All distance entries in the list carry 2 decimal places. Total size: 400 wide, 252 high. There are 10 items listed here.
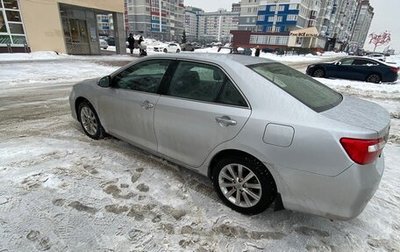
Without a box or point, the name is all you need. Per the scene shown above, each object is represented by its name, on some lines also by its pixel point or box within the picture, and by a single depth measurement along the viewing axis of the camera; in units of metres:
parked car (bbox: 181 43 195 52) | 36.12
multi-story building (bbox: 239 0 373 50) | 62.09
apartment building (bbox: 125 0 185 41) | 90.40
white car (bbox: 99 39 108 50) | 30.89
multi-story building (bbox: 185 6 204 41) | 141.26
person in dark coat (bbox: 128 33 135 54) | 22.16
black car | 12.77
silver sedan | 1.99
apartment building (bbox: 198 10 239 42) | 139.84
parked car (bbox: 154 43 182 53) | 29.83
